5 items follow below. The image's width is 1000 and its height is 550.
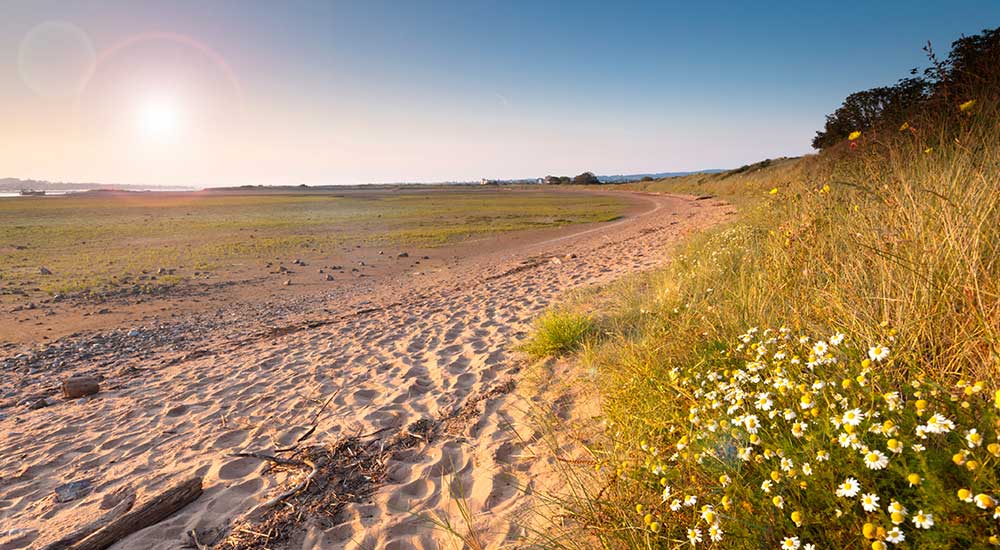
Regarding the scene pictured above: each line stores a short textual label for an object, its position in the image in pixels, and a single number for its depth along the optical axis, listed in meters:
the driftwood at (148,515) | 2.61
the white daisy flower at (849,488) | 1.43
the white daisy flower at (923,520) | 1.29
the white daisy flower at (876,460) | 1.45
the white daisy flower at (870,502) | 1.40
